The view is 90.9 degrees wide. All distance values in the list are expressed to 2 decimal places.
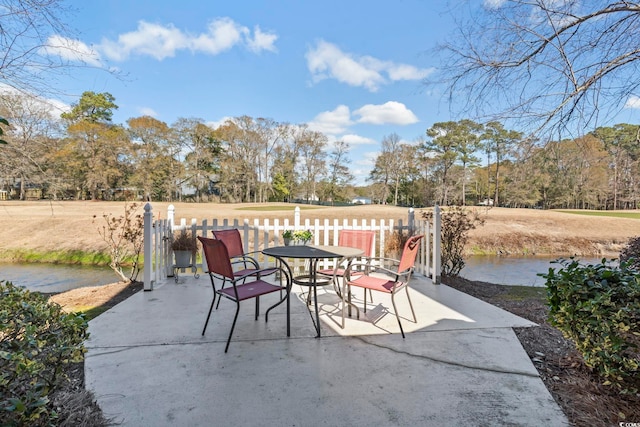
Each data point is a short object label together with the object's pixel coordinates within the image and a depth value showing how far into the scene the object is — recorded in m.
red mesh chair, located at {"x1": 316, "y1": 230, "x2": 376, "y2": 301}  4.11
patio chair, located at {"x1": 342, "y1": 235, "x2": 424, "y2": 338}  2.93
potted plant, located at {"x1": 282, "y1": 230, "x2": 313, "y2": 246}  4.83
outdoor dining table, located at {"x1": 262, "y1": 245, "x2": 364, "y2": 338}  3.02
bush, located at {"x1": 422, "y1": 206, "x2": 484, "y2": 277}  5.89
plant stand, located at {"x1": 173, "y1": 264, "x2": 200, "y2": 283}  5.00
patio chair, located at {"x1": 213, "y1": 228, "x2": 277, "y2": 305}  3.97
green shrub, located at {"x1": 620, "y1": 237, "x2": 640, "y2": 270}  4.59
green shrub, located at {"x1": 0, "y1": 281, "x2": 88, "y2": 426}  1.05
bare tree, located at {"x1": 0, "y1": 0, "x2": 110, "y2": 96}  2.41
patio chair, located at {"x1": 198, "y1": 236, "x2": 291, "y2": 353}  2.64
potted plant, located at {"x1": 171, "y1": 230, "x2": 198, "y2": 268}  5.00
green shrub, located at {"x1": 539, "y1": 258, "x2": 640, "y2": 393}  1.67
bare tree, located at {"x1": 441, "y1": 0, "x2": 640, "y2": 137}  3.11
